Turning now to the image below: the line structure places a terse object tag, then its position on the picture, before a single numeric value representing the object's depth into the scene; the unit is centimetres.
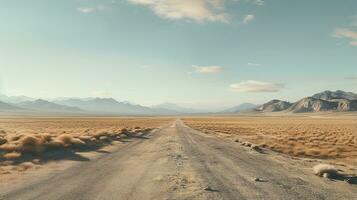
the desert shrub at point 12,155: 1833
